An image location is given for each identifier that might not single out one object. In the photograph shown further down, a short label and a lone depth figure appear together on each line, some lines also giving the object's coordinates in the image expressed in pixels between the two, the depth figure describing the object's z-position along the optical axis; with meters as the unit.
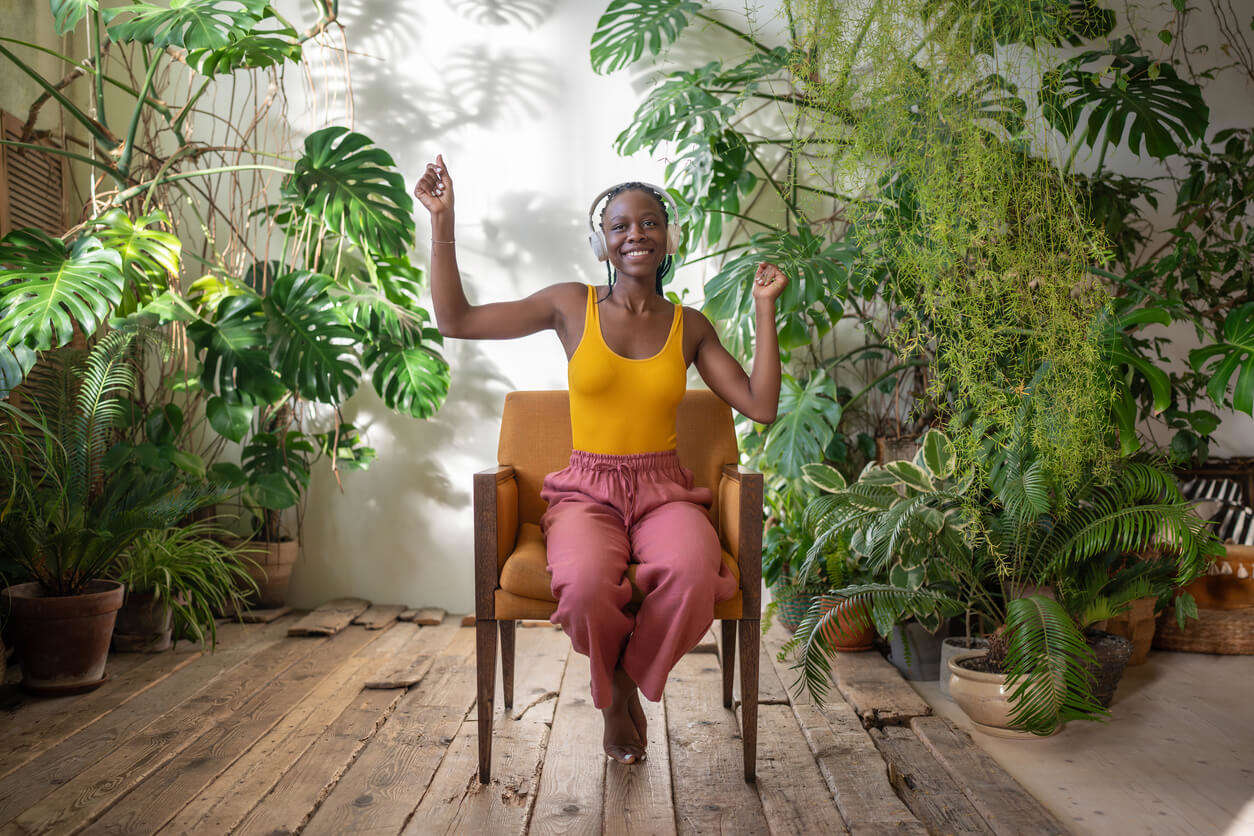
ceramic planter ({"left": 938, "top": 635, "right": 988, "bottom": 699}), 2.60
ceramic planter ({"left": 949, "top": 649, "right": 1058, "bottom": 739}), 2.26
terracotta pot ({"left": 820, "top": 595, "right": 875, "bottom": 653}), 2.26
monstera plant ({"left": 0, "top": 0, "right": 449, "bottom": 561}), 2.41
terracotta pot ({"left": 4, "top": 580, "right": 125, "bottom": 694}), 2.49
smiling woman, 1.81
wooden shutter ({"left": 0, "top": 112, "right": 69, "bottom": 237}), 3.02
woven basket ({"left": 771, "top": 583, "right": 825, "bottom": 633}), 3.06
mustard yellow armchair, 1.92
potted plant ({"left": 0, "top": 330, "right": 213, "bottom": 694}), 2.51
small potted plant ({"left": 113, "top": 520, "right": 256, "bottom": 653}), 2.84
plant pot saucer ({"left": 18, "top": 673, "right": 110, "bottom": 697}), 2.48
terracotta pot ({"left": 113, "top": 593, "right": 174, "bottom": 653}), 2.95
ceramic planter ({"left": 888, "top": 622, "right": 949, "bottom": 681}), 2.79
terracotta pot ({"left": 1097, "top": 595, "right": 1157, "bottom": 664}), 2.87
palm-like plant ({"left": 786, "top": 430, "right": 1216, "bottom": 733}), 2.21
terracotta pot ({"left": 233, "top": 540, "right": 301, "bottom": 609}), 3.47
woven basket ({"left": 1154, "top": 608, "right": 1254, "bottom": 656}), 2.97
